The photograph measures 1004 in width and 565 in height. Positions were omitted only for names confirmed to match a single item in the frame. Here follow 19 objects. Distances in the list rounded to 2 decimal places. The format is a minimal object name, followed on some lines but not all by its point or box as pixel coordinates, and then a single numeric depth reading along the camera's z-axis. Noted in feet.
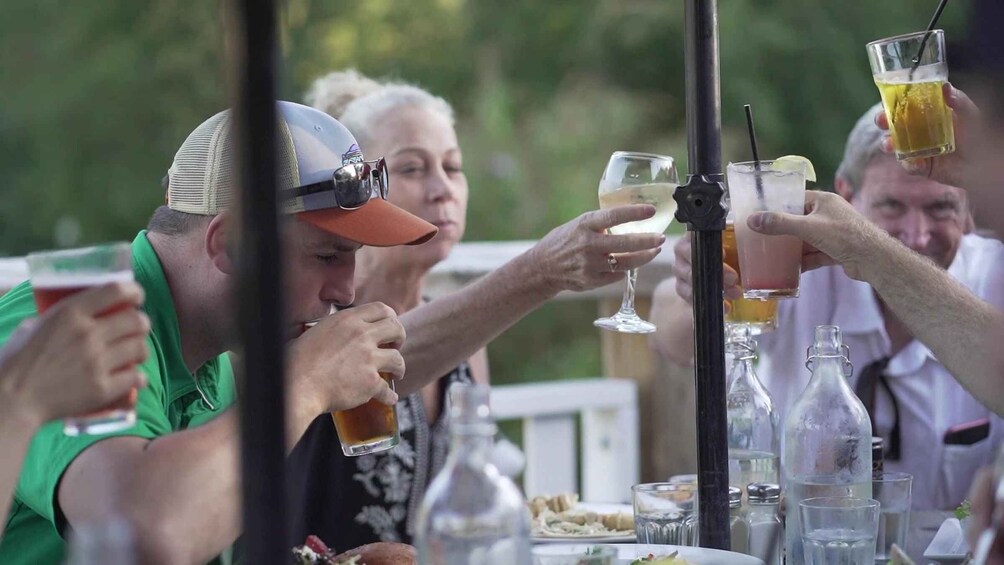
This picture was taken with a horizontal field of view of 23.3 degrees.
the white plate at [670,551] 8.04
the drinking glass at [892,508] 8.77
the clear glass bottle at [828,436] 8.55
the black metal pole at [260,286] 6.56
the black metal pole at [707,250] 8.28
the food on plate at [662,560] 8.00
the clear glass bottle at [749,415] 9.09
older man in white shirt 11.36
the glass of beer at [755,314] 9.45
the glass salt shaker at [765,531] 8.62
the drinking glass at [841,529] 8.28
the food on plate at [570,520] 9.35
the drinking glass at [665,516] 8.65
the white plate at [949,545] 8.61
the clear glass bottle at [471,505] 7.25
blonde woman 9.78
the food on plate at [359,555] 8.35
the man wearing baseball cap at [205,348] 8.02
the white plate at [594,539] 9.15
